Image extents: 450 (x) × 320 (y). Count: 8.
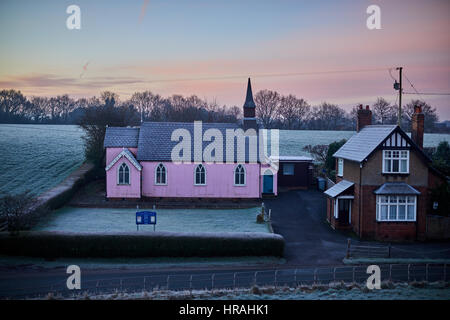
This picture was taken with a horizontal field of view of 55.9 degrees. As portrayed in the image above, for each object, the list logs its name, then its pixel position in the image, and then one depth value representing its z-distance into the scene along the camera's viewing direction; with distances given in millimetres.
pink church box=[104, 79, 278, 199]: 36656
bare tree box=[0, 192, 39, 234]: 24047
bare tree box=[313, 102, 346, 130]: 101438
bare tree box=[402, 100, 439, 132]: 67681
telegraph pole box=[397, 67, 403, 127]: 34825
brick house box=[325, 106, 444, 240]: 26969
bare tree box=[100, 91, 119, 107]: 87525
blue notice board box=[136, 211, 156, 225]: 25984
